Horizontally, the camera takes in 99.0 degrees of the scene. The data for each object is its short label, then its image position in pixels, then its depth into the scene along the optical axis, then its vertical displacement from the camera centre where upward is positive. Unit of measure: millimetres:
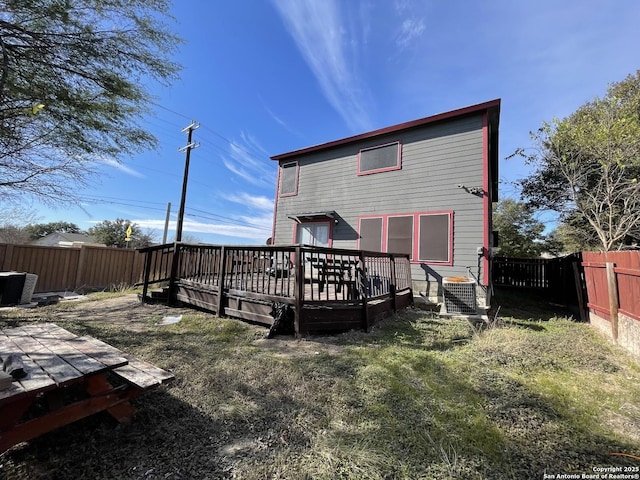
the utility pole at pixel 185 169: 12633 +4460
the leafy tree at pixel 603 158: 8016 +4000
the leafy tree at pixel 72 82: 3951 +2835
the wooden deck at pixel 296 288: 4270 -432
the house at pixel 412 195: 6930 +2326
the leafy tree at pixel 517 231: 19016 +3376
